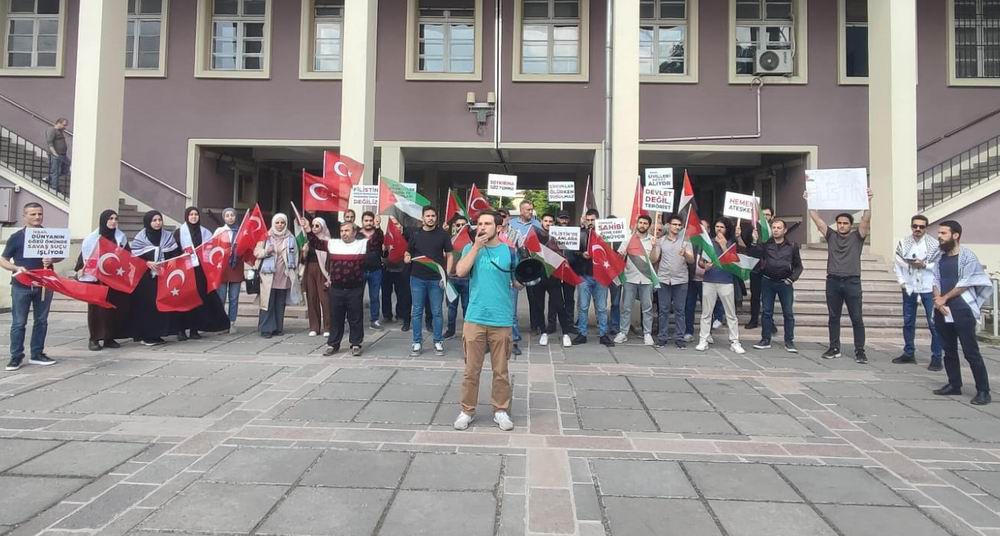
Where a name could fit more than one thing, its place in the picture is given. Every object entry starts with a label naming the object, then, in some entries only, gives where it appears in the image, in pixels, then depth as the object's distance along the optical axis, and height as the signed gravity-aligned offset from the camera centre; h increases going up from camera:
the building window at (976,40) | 13.82 +6.10
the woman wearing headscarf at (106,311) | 7.34 -0.34
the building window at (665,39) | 14.19 +6.17
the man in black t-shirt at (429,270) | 7.59 +0.24
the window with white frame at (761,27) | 14.06 +6.42
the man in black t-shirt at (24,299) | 6.39 -0.19
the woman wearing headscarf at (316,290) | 8.78 -0.05
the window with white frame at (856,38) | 13.77 +6.10
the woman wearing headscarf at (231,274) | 8.83 +0.17
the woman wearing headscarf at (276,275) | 8.68 +0.16
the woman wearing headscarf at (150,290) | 7.99 -0.09
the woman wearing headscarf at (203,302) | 8.43 -0.25
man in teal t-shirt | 4.75 -0.23
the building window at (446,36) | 14.33 +6.23
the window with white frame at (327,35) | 14.47 +6.25
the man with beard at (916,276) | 7.27 +0.27
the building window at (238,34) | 14.52 +6.25
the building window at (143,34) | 14.52 +6.23
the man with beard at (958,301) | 5.68 -0.03
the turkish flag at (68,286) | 6.42 -0.04
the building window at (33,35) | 14.68 +6.21
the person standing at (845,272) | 7.60 +0.31
